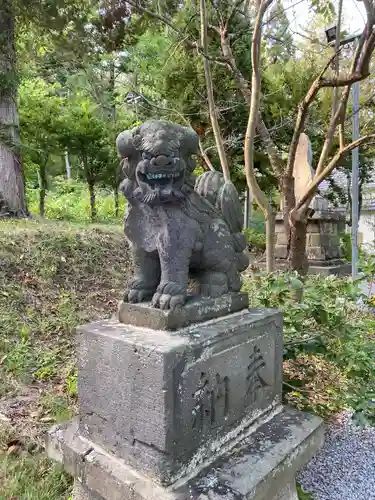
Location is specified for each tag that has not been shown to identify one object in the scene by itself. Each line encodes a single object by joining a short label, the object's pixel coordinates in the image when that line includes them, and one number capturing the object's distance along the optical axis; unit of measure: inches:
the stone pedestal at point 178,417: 57.2
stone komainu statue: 63.0
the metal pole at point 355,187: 185.6
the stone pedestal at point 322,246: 291.9
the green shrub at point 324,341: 89.4
